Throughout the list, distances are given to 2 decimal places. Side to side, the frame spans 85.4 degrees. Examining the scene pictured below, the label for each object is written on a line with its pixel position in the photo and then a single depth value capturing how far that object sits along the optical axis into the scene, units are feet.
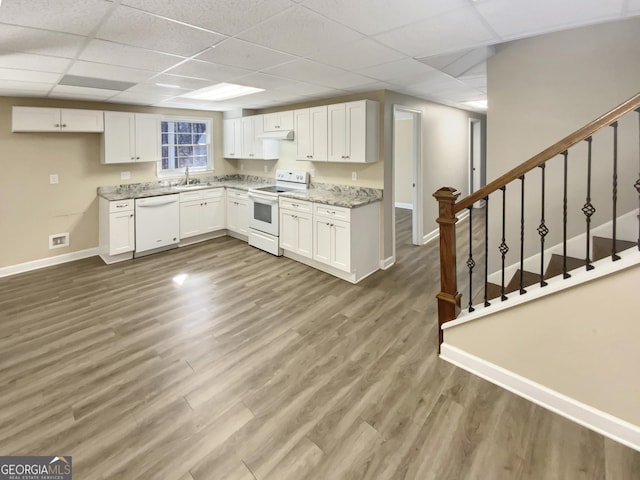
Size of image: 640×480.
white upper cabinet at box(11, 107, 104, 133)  14.47
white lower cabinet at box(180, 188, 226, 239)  19.04
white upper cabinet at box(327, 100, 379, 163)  14.24
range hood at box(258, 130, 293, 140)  17.46
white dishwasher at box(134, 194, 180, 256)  17.17
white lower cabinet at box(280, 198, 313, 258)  15.61
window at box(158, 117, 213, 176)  20.39
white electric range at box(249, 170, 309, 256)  17.37
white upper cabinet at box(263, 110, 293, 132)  17.57
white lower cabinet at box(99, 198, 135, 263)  16.29
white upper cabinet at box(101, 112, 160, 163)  16.80
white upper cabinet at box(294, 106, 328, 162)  15.85
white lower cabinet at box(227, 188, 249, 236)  19.63
